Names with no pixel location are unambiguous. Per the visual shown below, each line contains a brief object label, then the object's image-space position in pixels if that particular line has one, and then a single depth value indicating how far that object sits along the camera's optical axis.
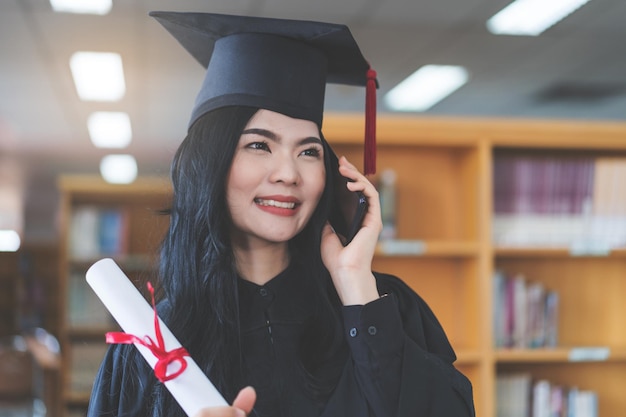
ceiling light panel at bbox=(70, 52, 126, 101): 5.79
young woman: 1.34
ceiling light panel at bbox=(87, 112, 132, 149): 7.94
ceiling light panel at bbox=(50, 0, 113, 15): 4.66
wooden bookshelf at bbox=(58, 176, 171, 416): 4.84
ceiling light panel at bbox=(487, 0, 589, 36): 4.72
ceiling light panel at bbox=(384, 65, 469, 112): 6.23
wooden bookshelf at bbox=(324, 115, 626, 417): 3.25
